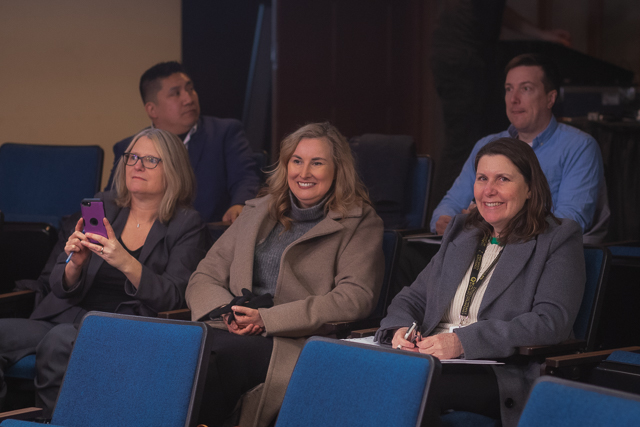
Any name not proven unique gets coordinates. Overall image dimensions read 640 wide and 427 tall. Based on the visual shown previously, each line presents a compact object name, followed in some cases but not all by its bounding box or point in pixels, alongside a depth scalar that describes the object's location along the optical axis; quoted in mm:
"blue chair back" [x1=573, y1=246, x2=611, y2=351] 4289
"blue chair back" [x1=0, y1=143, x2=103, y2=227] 8180
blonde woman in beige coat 4570
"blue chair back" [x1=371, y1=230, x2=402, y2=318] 5266
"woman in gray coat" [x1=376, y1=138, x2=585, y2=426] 3949
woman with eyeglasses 4969
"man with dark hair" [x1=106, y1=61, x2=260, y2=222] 8117
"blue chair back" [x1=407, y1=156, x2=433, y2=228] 7426
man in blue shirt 5945
